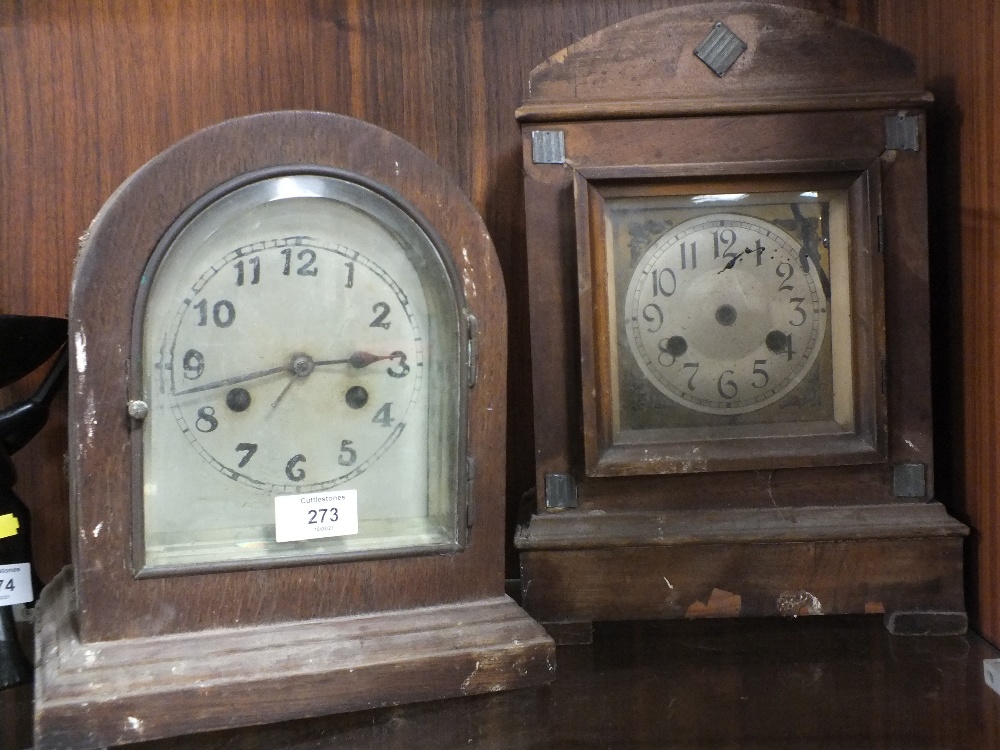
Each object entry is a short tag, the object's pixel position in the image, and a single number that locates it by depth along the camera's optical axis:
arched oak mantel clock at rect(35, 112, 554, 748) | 0.96
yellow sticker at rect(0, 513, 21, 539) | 1.12
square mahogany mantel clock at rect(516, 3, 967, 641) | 1.16
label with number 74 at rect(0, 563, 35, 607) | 1.12
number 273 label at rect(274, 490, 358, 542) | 1.06
